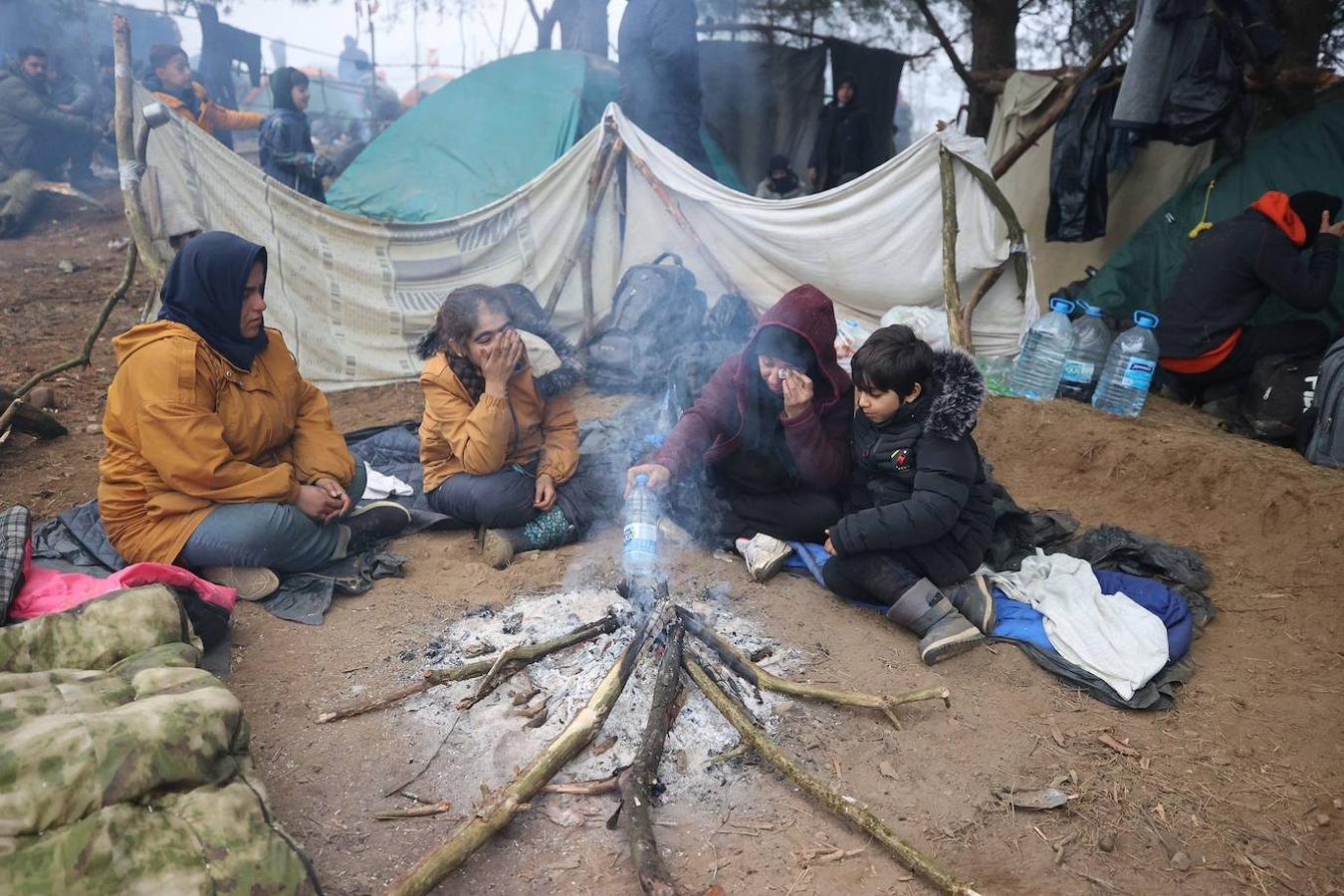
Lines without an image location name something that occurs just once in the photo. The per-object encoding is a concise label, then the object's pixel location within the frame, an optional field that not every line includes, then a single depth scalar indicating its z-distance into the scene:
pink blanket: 2.69
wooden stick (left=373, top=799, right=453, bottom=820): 2.16
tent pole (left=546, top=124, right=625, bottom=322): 5.94
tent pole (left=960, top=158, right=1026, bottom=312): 5.19
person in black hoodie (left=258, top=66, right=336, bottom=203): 6.88
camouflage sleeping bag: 1.60
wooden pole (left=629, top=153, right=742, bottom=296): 5.92
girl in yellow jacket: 3.43
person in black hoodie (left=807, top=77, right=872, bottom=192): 8.23
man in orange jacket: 7.04
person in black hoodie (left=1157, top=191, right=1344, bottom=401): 4.75
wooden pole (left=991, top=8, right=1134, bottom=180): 5.77
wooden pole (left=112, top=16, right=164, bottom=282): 4.52
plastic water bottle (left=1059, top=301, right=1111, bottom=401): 5.41
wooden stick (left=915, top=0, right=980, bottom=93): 6.41
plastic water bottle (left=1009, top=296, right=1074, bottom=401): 5.42
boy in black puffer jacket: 2.95
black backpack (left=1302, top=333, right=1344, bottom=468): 4.21
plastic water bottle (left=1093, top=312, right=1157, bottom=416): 5.18
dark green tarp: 5.43
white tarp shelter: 5.16
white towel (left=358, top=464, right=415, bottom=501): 4.07
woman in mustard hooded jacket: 2.95
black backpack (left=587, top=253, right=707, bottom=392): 5.76
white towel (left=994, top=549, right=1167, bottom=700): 2.84
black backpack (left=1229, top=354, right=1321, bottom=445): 4.65
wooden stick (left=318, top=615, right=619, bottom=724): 2.54
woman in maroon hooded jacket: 3.29
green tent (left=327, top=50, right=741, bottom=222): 6.85
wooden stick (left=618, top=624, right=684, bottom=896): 1.85
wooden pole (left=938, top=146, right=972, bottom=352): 5.20
